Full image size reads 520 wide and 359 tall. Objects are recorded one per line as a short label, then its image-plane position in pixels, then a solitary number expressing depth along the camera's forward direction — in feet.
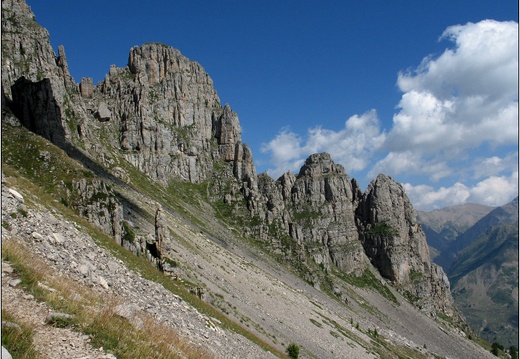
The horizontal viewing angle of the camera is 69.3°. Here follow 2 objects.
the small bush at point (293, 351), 140.46
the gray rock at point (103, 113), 556.92
